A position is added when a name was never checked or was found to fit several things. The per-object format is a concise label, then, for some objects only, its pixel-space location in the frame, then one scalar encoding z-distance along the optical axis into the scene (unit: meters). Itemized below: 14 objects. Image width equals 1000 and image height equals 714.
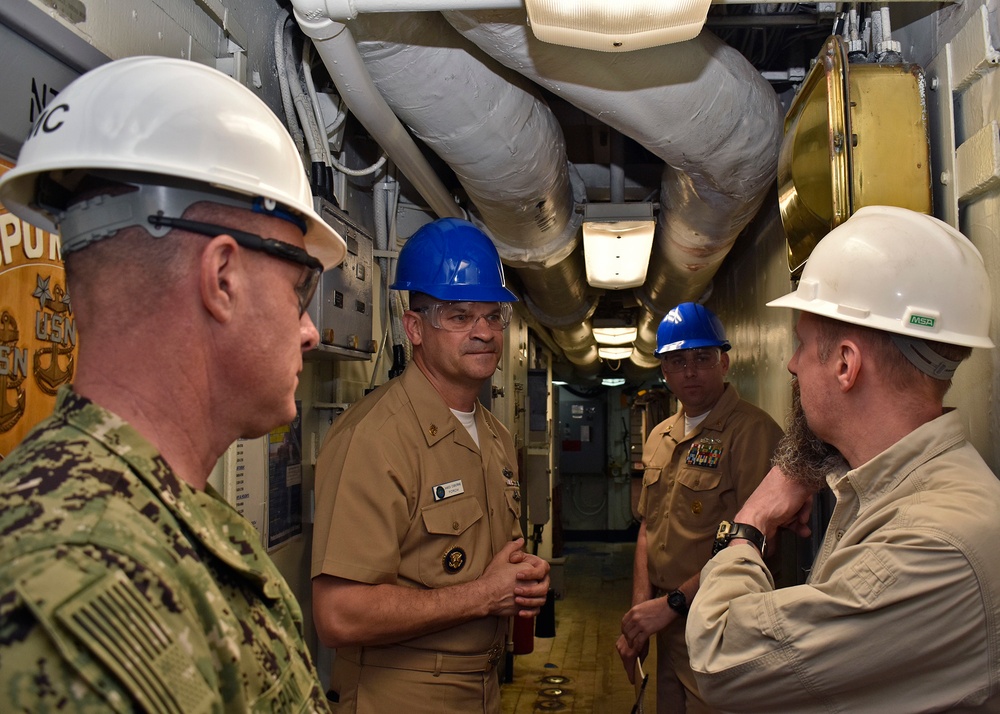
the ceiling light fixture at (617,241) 3.14
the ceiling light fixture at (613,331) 7.44
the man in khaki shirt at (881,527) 1.18
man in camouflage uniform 0.57
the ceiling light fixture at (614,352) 9.19
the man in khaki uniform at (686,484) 2.74
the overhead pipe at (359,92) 1.58
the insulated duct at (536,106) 1.75
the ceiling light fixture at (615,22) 1.43
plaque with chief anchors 1.08
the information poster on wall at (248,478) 1.83
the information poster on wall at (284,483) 2.08
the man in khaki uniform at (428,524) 1.79
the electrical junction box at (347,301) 2.07
